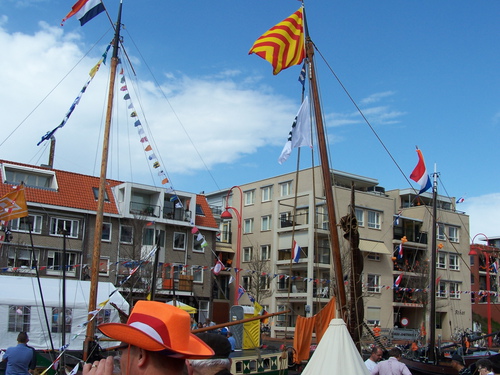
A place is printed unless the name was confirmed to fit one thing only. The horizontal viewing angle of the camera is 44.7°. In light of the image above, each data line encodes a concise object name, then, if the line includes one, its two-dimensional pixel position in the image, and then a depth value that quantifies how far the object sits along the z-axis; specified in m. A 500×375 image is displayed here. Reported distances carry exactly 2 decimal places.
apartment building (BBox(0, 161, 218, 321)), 40.94
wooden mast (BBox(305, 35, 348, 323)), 12.36
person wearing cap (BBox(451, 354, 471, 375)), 11.88
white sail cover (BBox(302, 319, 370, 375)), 5.81
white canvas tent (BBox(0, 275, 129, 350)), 20.56
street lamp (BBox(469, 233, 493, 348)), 41.45
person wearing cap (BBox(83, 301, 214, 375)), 2.43
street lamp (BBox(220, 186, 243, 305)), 55.94
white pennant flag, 14.00
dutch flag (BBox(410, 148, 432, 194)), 19.78
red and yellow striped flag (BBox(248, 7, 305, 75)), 13.63
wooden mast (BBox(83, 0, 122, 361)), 15.55
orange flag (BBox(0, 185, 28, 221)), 17.77
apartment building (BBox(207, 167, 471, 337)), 51.44
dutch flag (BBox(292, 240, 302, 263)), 35.31
